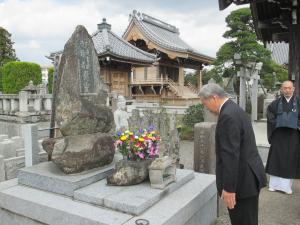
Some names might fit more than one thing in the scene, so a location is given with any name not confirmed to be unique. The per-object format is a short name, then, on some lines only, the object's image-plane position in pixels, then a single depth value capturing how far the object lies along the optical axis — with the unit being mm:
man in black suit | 2537
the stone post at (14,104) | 11602
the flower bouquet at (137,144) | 3502
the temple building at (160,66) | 23652
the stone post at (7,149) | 5336
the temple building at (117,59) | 16297
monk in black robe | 4695
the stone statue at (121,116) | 6418
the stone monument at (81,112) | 3518
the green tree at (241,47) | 19953
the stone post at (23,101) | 10945
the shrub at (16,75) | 15508
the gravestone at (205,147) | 4600
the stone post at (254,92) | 13856
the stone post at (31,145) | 4152
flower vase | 3410
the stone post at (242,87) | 12727
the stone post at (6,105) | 11980
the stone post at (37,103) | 11516
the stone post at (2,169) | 4594
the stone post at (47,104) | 11836
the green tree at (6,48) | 26027
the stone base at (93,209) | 2822
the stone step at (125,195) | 2900
